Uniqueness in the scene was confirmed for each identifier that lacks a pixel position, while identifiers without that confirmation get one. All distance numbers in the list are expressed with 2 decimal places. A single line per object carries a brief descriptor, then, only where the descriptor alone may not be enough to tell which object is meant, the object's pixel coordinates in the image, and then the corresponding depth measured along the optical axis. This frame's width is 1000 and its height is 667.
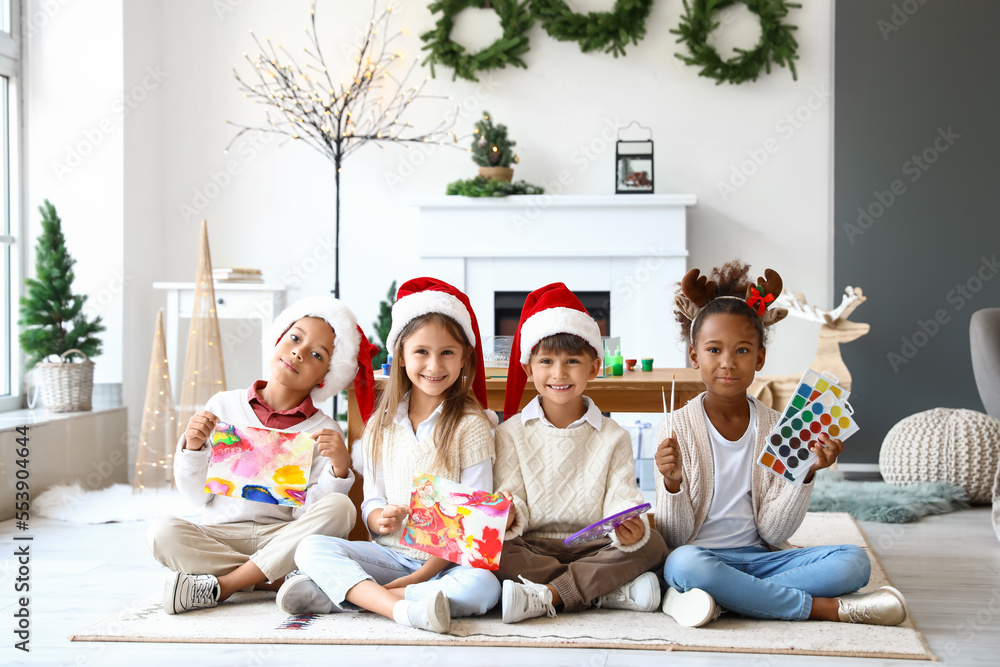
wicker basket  3.49
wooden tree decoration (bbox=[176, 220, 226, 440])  3.55
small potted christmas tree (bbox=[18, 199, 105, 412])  3.45
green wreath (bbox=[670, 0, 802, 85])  4.19
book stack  3.95
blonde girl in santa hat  1.88
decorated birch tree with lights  4.34
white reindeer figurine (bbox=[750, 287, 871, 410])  3.94
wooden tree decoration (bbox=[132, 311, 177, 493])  3.51
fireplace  4.16
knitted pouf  3.36
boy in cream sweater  1.94
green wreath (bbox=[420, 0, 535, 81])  4.26
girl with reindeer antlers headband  1.87
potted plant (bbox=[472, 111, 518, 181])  4.19
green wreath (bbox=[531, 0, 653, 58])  4.23
